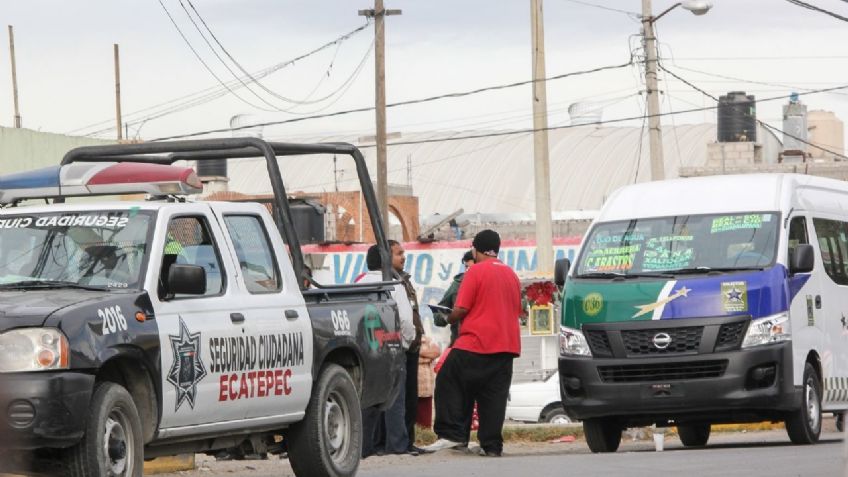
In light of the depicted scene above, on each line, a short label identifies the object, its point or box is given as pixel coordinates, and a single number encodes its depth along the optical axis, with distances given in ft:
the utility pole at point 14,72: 183.21
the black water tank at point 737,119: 226.79
